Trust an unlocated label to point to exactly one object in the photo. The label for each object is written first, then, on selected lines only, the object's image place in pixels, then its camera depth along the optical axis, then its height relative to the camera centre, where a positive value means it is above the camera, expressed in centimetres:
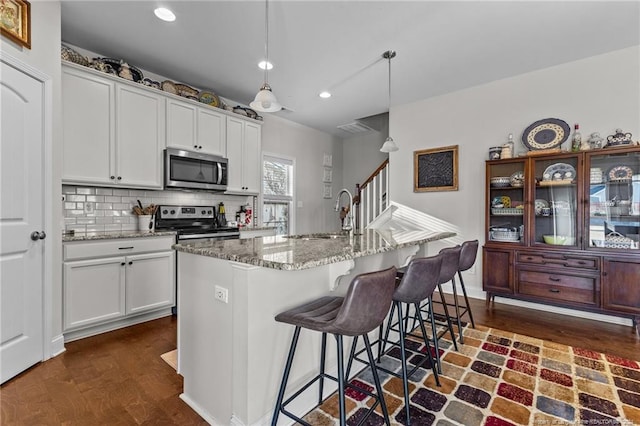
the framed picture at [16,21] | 190 +131
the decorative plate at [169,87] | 335 +146
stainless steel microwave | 331 +54
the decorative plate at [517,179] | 339 +40
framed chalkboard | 402 +63
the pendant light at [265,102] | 214 +82
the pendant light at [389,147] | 336 +76
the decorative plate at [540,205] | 330 +10
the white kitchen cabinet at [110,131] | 265 +83
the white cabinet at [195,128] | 336 +105
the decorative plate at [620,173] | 286 +39
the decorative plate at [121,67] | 291 +150
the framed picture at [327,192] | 607 +47
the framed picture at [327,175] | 605 +81
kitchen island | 139 -53
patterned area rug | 160 -109
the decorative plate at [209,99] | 377 +150
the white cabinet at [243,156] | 400 +83
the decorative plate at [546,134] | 322 +89
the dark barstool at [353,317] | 121 -46
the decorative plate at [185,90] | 351 +151
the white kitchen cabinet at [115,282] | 247 -60
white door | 193 -3
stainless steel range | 327 -9
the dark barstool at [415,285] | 166 -41
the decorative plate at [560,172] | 311 +44
